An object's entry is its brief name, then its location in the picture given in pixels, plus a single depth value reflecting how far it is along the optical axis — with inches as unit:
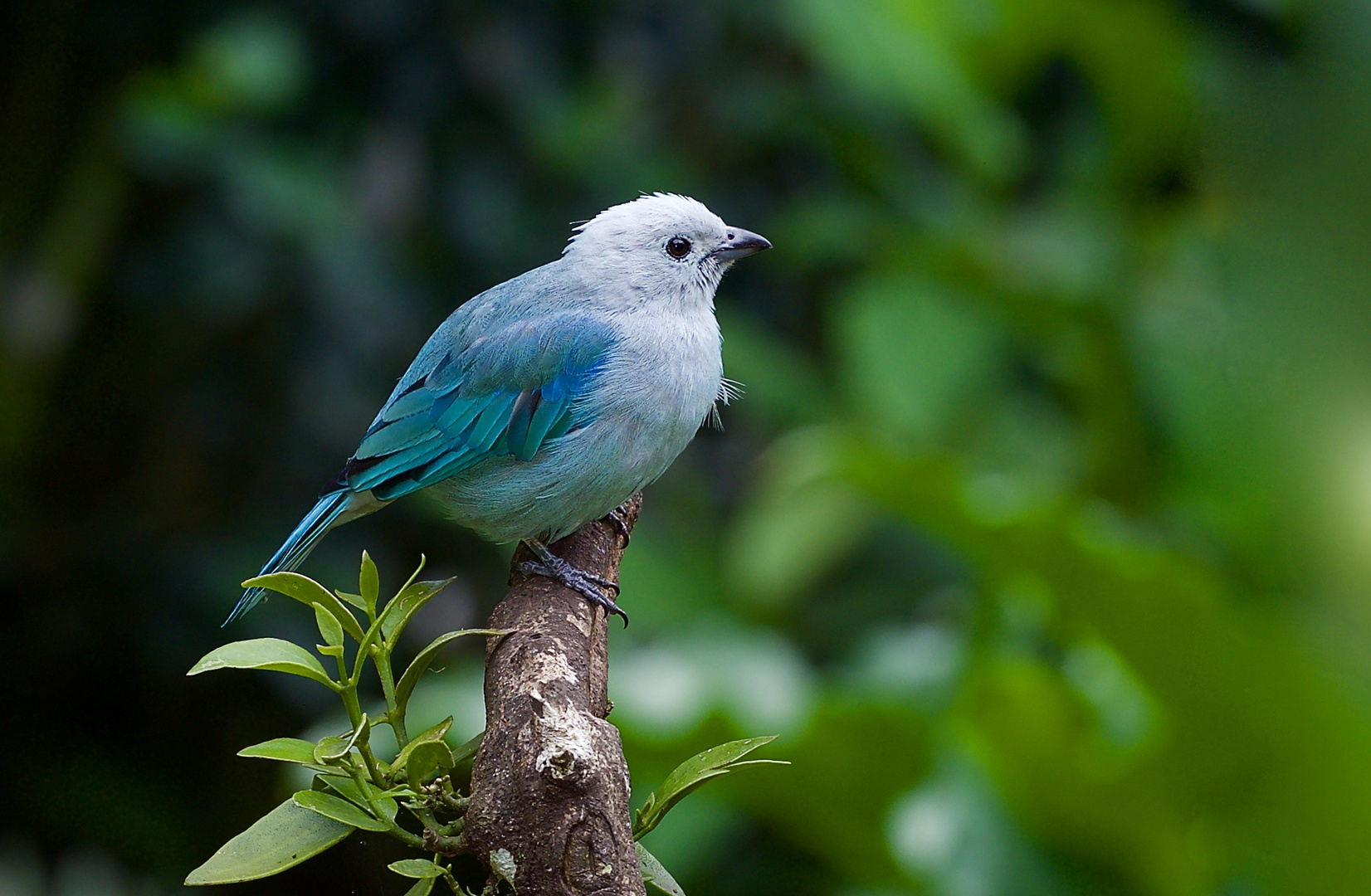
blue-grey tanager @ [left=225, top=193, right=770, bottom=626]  153.8
